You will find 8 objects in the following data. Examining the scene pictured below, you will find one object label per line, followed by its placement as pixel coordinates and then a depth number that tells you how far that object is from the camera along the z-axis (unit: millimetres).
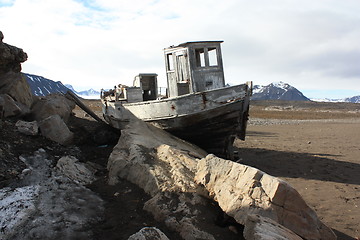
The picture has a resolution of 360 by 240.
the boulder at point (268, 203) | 4074
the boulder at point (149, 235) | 3385
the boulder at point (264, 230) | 3467
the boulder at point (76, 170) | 6241
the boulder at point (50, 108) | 9297
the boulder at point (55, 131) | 7961
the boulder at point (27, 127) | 7531
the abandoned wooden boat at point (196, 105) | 8852
